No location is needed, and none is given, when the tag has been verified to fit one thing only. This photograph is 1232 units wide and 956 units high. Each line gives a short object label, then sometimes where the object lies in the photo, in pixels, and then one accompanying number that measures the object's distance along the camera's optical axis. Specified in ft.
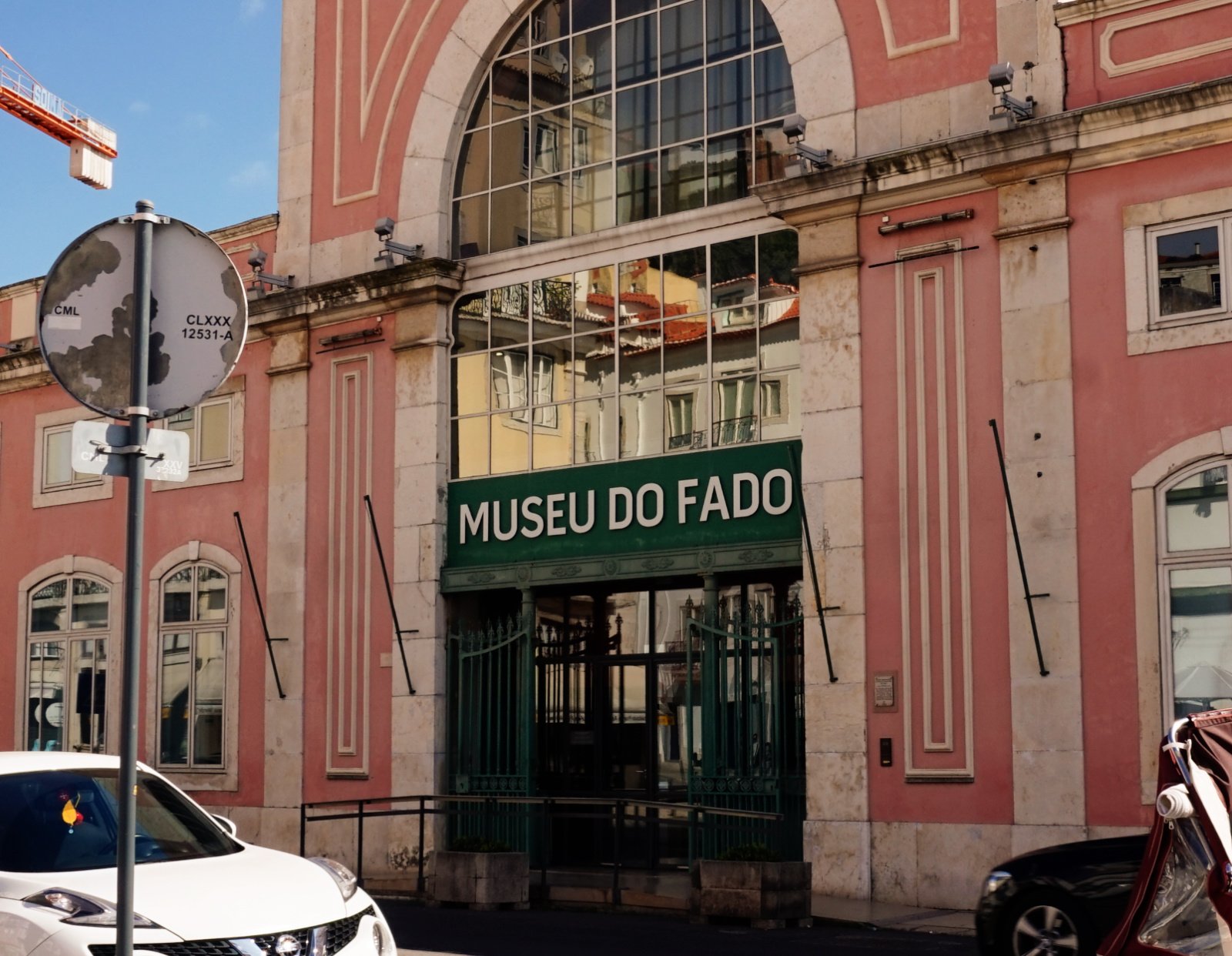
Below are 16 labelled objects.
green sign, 66.08
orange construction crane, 220.64
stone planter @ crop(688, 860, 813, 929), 53.01
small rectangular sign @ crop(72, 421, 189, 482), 22.81
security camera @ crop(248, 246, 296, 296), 81.56
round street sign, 23.04
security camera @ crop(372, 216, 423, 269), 76.33
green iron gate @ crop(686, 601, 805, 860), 64.59
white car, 26.08
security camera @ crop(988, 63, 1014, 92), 57.98
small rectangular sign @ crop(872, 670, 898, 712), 60.95
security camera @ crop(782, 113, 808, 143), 64.08
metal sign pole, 21.72
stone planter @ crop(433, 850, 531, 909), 59.21
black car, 36.78
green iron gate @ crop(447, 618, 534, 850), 72.18
